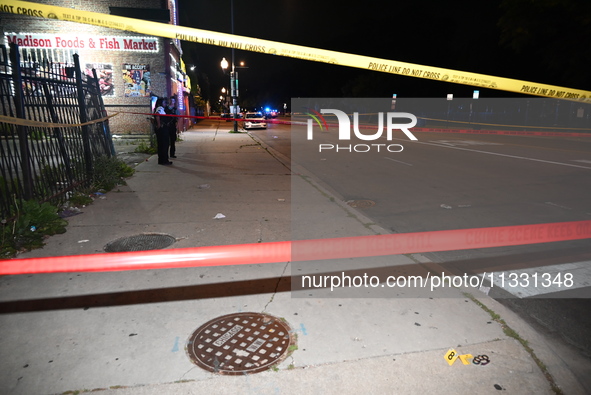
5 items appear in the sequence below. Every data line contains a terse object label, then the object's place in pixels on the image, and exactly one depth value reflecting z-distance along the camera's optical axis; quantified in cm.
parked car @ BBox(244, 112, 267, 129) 3223
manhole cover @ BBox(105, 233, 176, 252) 491
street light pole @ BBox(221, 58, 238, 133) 2731
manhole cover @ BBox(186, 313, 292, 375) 281
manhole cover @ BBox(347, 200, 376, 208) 741
